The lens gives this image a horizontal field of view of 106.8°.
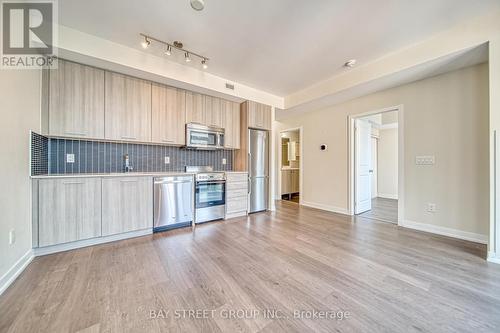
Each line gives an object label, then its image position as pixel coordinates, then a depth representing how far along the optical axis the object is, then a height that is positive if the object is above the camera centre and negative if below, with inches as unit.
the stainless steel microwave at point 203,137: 132.0 +21.7
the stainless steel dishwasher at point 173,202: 112.3 -23.3
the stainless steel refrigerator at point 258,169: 161.8 -3.3
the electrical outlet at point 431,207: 115.0 -26.5
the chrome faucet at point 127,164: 119.2 +1.0
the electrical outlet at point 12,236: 65.4 -25.4
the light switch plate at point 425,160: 116.0 +3.3
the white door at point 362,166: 157.4 -0.7
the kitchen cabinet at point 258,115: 157.2 +44.1
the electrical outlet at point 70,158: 102.8 +4.2
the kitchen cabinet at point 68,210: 82.8 -20.8
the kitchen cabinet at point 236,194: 144.6 -23.1
